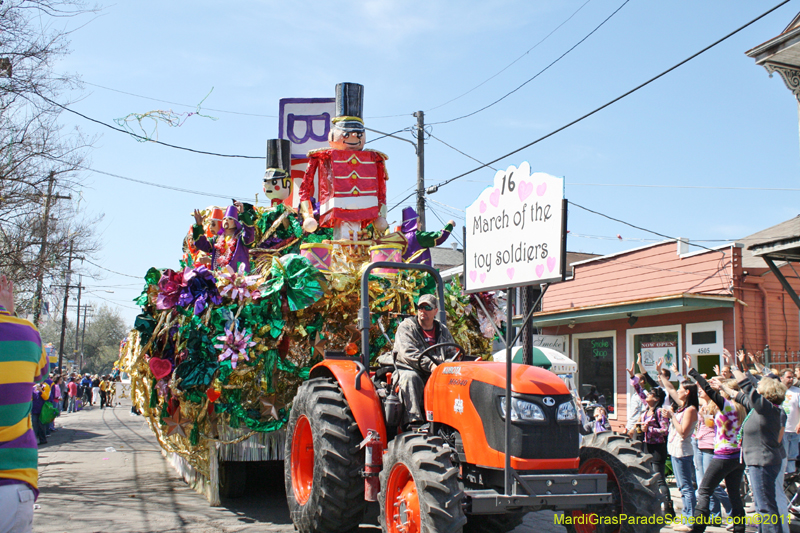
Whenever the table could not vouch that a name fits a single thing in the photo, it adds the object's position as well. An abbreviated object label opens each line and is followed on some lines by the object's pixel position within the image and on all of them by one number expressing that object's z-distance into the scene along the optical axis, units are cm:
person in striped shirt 299
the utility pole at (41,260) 1350
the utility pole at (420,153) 1755
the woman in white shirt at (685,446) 717
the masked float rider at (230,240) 867
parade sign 394
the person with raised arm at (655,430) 802
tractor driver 517
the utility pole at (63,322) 3084
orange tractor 407
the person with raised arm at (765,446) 582
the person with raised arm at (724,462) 645
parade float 680
